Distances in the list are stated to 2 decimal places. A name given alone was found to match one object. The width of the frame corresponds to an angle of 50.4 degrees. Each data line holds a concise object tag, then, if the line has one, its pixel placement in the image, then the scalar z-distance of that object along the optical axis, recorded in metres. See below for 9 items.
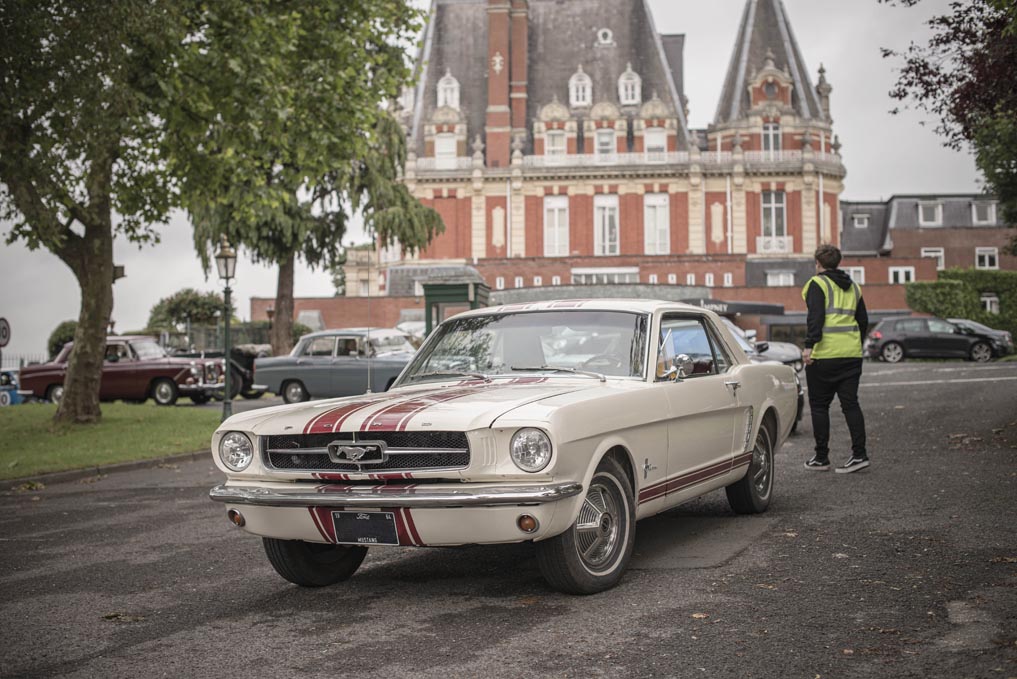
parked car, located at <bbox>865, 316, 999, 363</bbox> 35.91
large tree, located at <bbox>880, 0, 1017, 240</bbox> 11.70
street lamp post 21.51
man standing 9.98
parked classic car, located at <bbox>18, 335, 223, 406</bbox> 26.44
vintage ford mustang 5.18
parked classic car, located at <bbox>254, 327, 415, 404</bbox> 24.39
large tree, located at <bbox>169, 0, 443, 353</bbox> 16.42
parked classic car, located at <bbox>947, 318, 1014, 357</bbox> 36.25
